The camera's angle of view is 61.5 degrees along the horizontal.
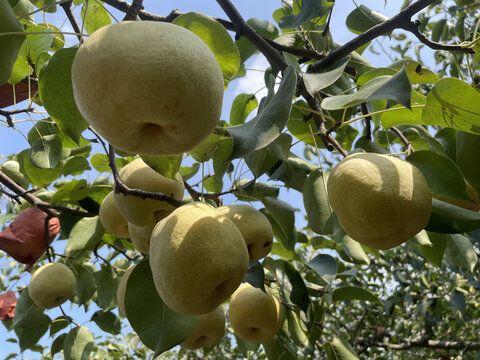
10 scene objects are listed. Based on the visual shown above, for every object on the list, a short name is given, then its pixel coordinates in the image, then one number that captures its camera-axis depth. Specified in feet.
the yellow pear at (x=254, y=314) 1.77
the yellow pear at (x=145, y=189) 1.42
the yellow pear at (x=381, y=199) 1.07
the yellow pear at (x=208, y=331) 1.67
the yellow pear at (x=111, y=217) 1.73
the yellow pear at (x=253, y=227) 1.49
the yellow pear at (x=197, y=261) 0.99
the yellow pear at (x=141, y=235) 1.52
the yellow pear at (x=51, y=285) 2.32
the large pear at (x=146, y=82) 0.79
